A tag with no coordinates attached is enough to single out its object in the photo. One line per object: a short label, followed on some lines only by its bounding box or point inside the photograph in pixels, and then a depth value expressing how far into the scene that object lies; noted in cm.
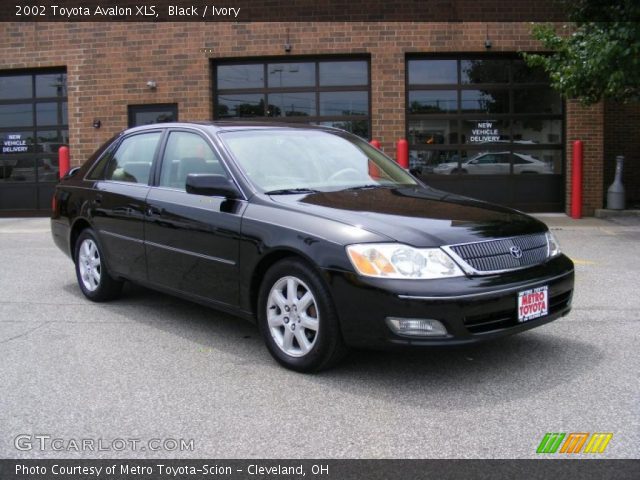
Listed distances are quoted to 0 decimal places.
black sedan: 383
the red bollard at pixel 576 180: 1288
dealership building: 1347
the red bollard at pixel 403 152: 1235
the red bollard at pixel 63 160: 1321
